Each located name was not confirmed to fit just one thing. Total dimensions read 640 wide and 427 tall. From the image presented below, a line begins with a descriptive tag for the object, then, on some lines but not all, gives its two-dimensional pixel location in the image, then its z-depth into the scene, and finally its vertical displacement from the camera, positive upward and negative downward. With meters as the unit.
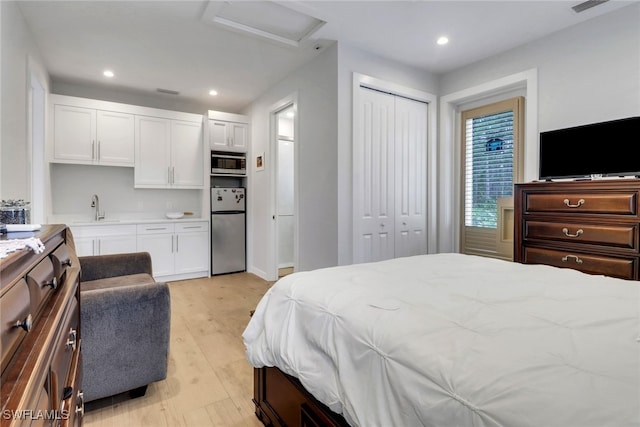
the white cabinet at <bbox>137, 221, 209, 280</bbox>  4.38 -0.59
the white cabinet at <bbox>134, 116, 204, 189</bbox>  4.52 +0.80
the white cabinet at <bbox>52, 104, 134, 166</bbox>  3.99 +0.94
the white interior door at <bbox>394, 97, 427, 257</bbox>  3.69 +0.37
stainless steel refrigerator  4.91 -0.38
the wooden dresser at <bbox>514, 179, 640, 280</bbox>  2.17 -0.13
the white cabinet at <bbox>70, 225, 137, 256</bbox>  3.93 -0.42
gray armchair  1.68 -0.74
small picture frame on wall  4.66 +0.69
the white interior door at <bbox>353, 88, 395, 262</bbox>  3.29 +0.34
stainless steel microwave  4.91 +0.71
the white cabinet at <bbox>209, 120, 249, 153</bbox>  4.86 +1.13
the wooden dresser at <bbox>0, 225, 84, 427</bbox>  0.52 -0.28
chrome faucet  4.44 +0.04
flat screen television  2.37 +0.47
